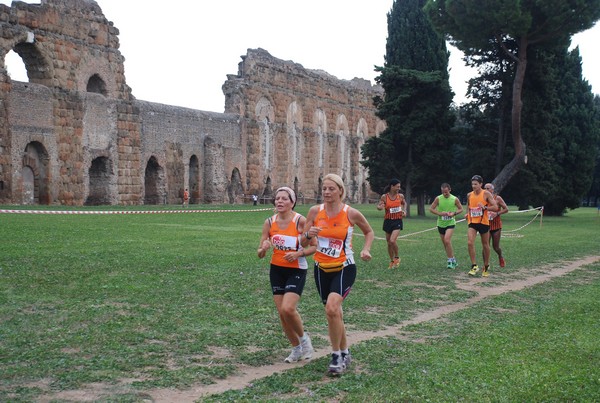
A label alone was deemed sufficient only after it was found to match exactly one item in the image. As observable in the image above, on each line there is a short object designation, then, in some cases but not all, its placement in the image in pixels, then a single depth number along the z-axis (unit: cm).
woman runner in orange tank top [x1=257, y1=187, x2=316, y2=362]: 631
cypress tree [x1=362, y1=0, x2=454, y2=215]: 3647
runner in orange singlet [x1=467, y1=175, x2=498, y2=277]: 1334
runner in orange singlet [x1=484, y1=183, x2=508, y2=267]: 1403
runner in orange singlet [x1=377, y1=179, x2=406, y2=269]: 1375
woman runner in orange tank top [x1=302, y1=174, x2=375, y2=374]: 628
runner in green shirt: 1387
